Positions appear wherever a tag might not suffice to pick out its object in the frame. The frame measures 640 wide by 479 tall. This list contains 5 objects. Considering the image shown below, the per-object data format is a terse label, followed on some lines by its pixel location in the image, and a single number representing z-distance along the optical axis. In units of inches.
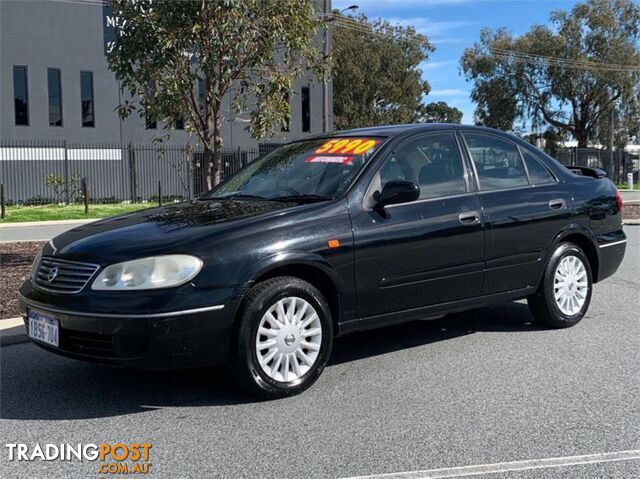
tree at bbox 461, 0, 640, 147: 1663.4
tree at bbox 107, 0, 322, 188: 359.9
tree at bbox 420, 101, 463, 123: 4178.4
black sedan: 160.4
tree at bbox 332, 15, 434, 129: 1830.7
